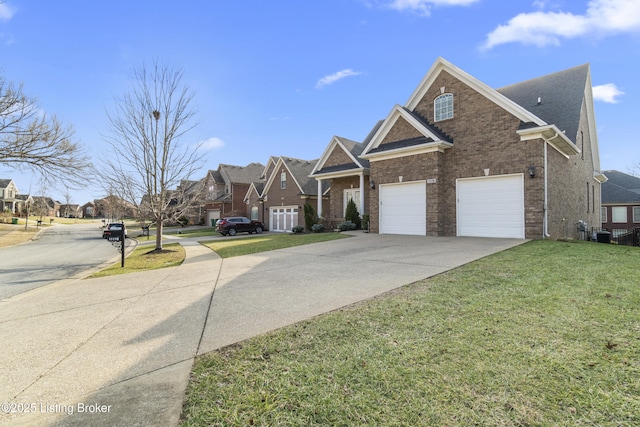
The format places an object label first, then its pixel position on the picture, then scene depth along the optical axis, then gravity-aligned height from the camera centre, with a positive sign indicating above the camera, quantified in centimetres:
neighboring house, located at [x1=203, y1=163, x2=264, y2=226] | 3797 +320
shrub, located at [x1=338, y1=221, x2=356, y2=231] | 1970 -85
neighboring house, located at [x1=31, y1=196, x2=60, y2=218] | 5419 +168
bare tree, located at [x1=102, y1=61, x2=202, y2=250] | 1374 +197
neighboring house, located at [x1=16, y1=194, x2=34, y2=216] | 5572 +201
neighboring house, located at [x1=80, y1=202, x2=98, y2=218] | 9744 +163
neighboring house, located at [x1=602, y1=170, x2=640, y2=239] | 3059 +32
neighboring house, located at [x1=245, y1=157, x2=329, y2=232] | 2697 +170
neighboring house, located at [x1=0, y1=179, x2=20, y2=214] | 6047 +410
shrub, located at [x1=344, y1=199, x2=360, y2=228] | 2022 -9
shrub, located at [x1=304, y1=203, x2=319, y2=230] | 2356 -23
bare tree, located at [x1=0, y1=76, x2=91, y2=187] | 1936 +499
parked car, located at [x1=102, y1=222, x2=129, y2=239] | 2471 -126
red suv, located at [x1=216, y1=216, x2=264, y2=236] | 2639 -107
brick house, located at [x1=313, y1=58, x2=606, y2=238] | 1238 +236
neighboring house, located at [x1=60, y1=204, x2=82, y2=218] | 9116 +128
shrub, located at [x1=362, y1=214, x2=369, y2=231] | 1819 -56
